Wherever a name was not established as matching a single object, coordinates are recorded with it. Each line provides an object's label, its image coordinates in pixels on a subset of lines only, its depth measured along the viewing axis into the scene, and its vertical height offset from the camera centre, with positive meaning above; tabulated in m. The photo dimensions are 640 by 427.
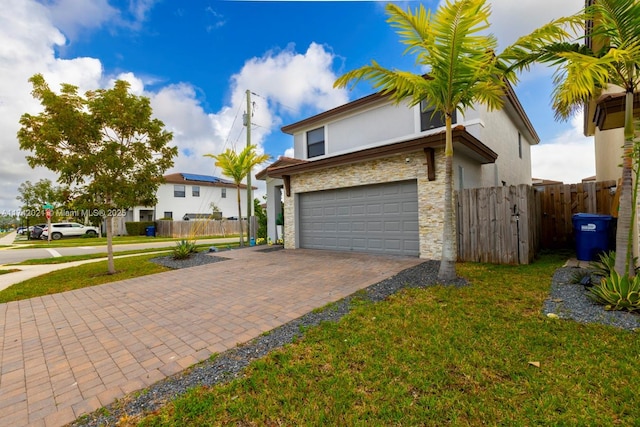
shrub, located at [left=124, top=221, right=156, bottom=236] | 28.23 -0.64
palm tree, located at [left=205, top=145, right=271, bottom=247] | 13.68 +2.86
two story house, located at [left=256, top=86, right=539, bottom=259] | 8.15 +1.48
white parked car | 25.89 -0.79
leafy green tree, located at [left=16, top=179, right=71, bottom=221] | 29.50 +2.95
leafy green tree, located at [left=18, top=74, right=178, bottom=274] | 7.14 +2.18
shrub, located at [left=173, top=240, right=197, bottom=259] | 10.35 -1.18
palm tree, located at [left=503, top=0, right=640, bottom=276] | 3.72 +2.17
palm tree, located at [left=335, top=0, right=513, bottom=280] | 4.57 +2.75
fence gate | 6.82 -0.35
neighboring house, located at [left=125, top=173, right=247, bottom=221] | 30.17 +2.44
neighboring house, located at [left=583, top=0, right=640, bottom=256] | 4.65 +1.76
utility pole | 14.65 +2.21
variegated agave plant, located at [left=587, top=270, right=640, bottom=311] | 3.77 -1.19
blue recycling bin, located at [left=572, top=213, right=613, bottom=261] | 6.57 -0.62
